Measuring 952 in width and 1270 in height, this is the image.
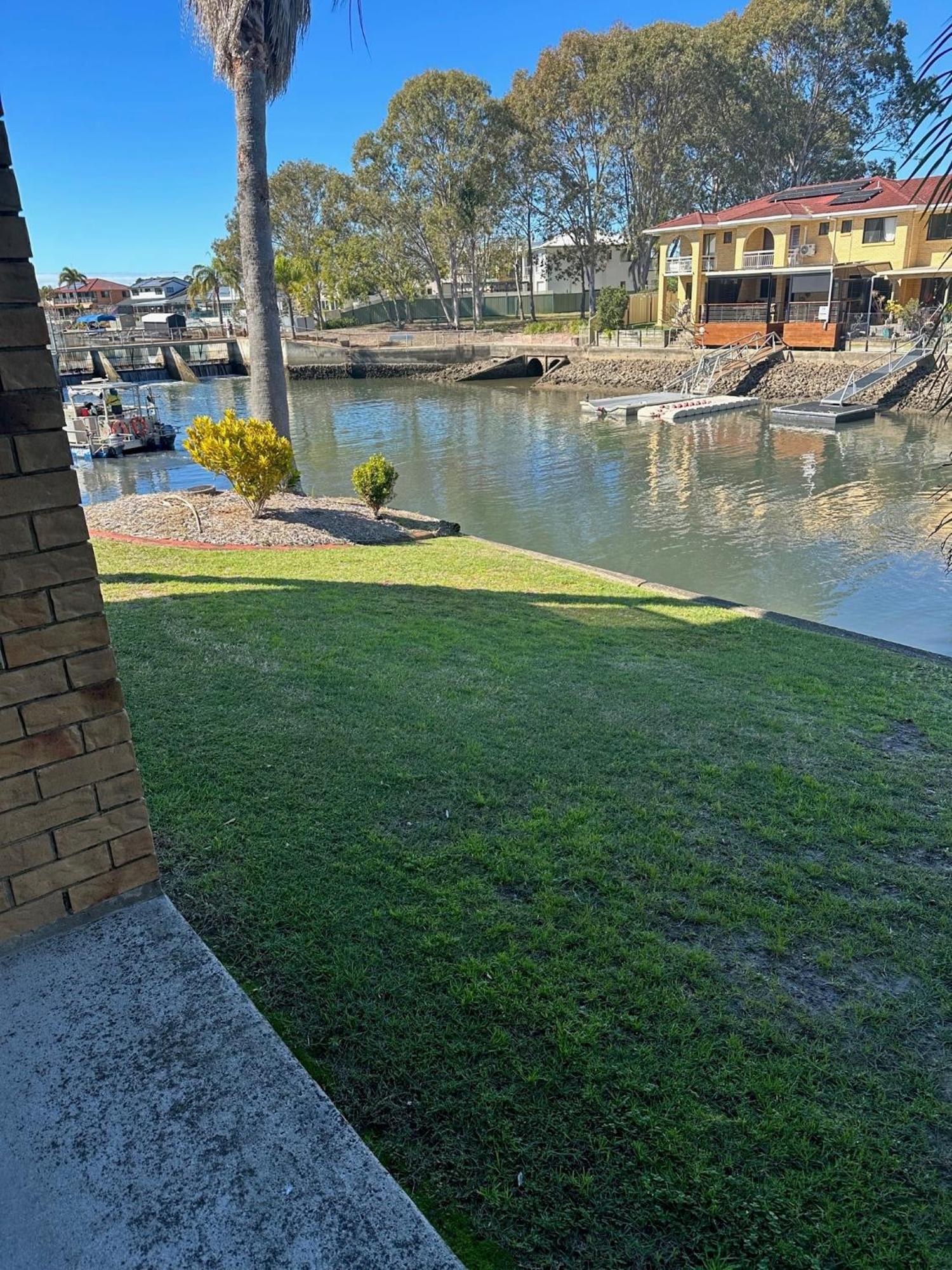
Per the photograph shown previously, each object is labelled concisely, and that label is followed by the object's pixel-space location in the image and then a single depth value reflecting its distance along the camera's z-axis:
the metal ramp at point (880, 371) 31.42
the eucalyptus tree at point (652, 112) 47.25
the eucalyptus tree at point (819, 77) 49.00
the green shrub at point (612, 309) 46.44
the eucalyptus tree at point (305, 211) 68.00
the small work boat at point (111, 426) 27.02
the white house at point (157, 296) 93.75
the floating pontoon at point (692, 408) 31.53
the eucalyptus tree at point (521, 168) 52.59
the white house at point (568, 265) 60.93
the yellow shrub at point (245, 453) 11.99
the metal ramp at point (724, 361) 36.88
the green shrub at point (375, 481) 13.83
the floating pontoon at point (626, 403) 33.00
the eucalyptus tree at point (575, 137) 49.72
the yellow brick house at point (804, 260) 36.97
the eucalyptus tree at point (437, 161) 52.88
